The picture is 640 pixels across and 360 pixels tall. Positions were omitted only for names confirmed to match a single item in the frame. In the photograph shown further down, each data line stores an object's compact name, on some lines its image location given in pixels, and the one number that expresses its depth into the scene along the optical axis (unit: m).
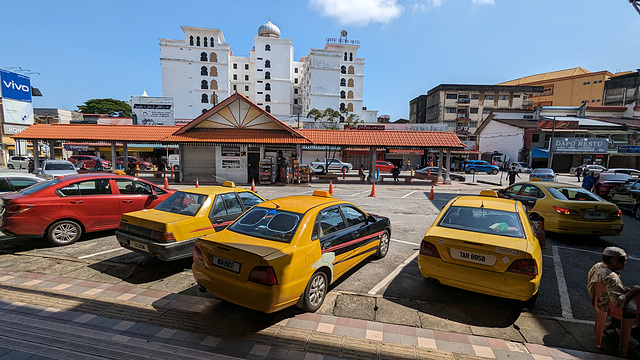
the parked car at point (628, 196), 11.26
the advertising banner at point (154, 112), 43.03
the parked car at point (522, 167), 37.97
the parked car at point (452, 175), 26.42
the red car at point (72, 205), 6.15
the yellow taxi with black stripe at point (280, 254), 3.61
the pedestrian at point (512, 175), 21.73
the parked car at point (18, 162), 30.28
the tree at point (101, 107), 70.88
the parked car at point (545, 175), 24.73
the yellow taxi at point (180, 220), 5.13
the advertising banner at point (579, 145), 39.94
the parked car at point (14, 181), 8.28
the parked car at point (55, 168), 16.03
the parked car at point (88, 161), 28.83
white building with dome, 68.31
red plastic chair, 3.35
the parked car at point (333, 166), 32.25
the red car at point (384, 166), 34.19
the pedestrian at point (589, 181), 16.73
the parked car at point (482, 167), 37.67
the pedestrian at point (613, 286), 3.27
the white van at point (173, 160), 31.08
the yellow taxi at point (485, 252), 4.03
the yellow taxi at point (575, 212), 7.27
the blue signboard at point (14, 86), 36.28
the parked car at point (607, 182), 13.80
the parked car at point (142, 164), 31.87
